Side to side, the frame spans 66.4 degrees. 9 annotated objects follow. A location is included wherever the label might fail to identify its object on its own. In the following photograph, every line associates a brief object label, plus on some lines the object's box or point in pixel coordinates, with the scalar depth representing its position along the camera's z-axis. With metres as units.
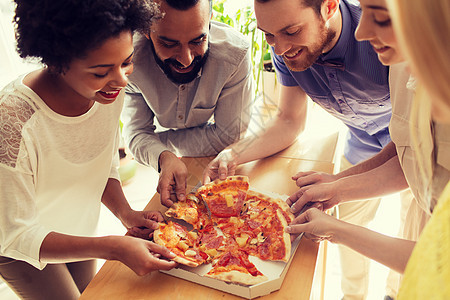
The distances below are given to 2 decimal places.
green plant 2.29
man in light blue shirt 1.22
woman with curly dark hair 0.87
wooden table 0.91
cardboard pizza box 0.87
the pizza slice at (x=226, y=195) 1.17
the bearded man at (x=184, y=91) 1.19
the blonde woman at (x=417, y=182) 0.43
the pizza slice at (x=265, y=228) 0.99
